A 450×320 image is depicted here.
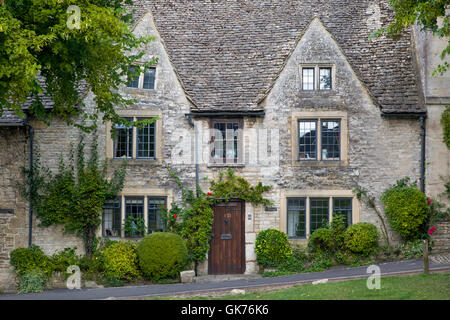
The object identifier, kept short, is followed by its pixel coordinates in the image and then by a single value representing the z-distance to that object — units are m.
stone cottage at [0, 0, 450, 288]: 19.75
